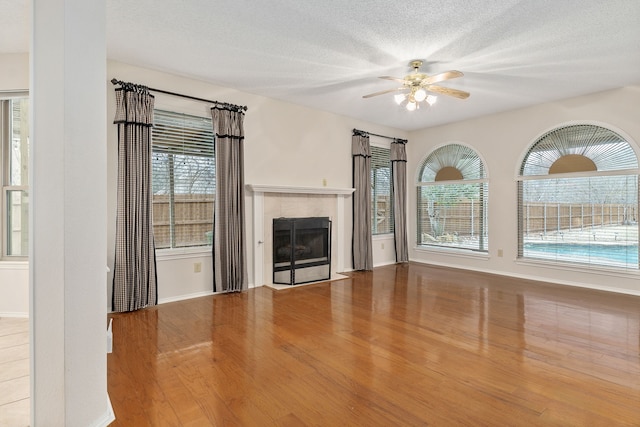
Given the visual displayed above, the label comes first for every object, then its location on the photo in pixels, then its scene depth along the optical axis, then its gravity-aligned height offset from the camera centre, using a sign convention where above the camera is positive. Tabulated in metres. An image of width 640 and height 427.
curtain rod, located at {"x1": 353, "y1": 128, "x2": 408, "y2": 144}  6.24 +1.47
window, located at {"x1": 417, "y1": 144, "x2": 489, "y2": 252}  6.39 +0.28
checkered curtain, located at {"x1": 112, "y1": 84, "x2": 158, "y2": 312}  3.79 +0.12
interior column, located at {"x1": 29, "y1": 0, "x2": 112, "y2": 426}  1.57 +0.04
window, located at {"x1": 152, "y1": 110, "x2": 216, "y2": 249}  4.27 +0.45
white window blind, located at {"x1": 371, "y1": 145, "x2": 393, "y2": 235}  6.83 +0.44
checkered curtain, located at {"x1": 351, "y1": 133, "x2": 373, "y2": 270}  6.25 +0.06
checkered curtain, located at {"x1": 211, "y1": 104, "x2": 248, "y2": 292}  4.54 +0.15
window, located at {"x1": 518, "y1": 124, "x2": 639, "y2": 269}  4.83 +0.21
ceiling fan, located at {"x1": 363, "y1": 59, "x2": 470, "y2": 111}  3.83 +1.38
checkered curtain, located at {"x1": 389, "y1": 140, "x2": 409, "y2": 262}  6.95 +0.34
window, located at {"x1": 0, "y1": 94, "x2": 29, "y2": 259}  3.78 +0.43
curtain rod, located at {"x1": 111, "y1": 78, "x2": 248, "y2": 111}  3.81 +1.47
